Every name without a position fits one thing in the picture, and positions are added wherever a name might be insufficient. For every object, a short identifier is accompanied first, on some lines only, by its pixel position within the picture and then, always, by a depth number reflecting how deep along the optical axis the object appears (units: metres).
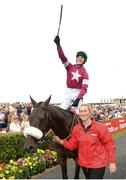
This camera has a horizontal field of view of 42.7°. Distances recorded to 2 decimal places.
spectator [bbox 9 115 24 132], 4.88
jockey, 3.09
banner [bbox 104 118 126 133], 10.45
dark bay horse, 2.45
